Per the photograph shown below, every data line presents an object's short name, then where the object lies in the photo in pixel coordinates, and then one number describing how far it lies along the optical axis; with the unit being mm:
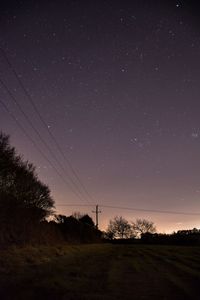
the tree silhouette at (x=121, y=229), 91451
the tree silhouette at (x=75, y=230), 36477
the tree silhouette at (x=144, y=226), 94314
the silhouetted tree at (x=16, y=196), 16389
